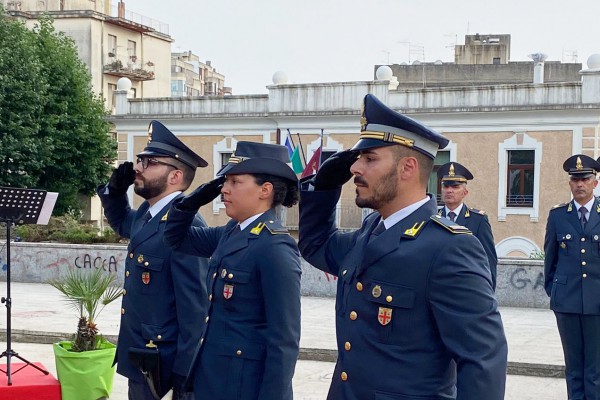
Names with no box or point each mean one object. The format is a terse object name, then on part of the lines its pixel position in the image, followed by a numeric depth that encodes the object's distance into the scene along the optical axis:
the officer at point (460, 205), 9.02
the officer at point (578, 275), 7.78
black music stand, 8.56
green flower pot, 8.15
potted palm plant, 8.16
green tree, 34.56
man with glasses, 5.60
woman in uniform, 4.61
